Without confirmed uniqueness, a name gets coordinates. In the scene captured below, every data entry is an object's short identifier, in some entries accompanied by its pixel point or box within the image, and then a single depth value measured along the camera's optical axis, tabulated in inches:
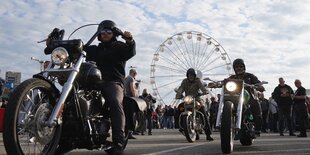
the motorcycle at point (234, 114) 214.4
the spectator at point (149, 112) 530.9
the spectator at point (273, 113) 636.1
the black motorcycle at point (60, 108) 127.6
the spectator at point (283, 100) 487.8
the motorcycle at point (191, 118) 337.4
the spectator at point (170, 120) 1019.3
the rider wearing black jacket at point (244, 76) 269.9
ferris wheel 1358.0
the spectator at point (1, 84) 358.6
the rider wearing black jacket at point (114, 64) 171.8
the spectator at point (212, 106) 690.8
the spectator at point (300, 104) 467.8
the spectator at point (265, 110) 655.8
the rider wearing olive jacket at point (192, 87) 373.1
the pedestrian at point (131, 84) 408.8
